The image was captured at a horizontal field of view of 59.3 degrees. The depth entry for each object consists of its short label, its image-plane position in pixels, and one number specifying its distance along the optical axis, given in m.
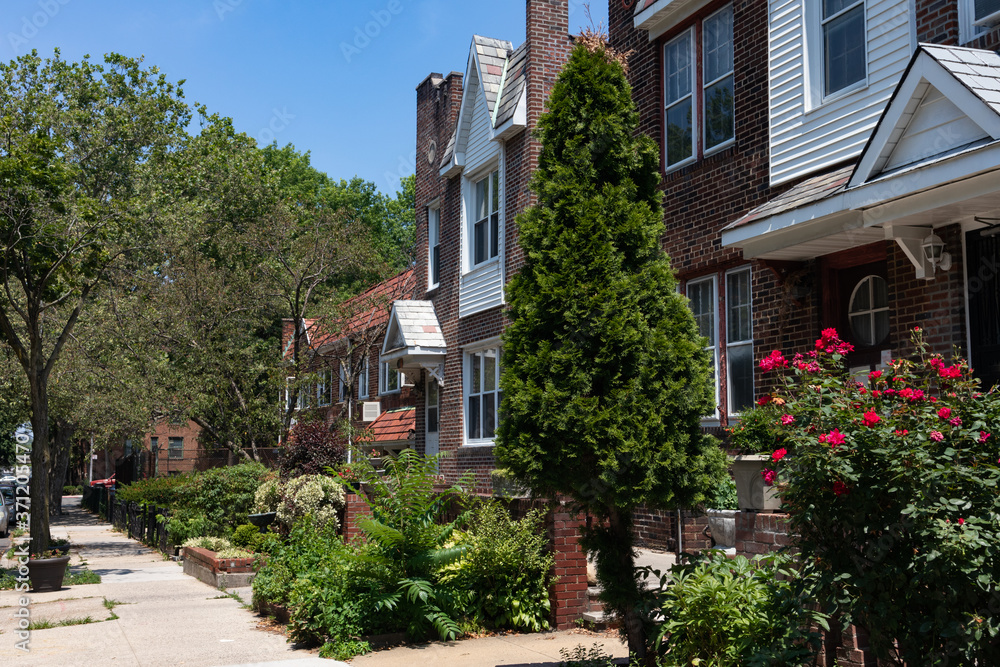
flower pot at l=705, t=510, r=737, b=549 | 9.80
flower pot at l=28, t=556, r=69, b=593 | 13.26
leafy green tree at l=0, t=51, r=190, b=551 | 14.82
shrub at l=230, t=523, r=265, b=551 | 15.35
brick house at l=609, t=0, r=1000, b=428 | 7.83
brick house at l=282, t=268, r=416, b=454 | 23.38
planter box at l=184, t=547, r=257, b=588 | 13.78
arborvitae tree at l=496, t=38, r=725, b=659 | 6.42
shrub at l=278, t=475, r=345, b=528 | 14.23
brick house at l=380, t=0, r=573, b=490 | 16.81
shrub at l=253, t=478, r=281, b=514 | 16.11
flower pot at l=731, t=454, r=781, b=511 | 6.34
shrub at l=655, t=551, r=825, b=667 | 5.15
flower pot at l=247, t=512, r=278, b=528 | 15.56
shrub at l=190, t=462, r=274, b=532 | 18.14
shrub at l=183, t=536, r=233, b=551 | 15.67
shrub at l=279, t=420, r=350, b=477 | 16.45
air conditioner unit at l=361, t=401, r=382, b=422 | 24.97
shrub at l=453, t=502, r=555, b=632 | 9.20
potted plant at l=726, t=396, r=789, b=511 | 5.29
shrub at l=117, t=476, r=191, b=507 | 21.91
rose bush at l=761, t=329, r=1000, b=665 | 4.26
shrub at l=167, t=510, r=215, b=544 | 17.95
